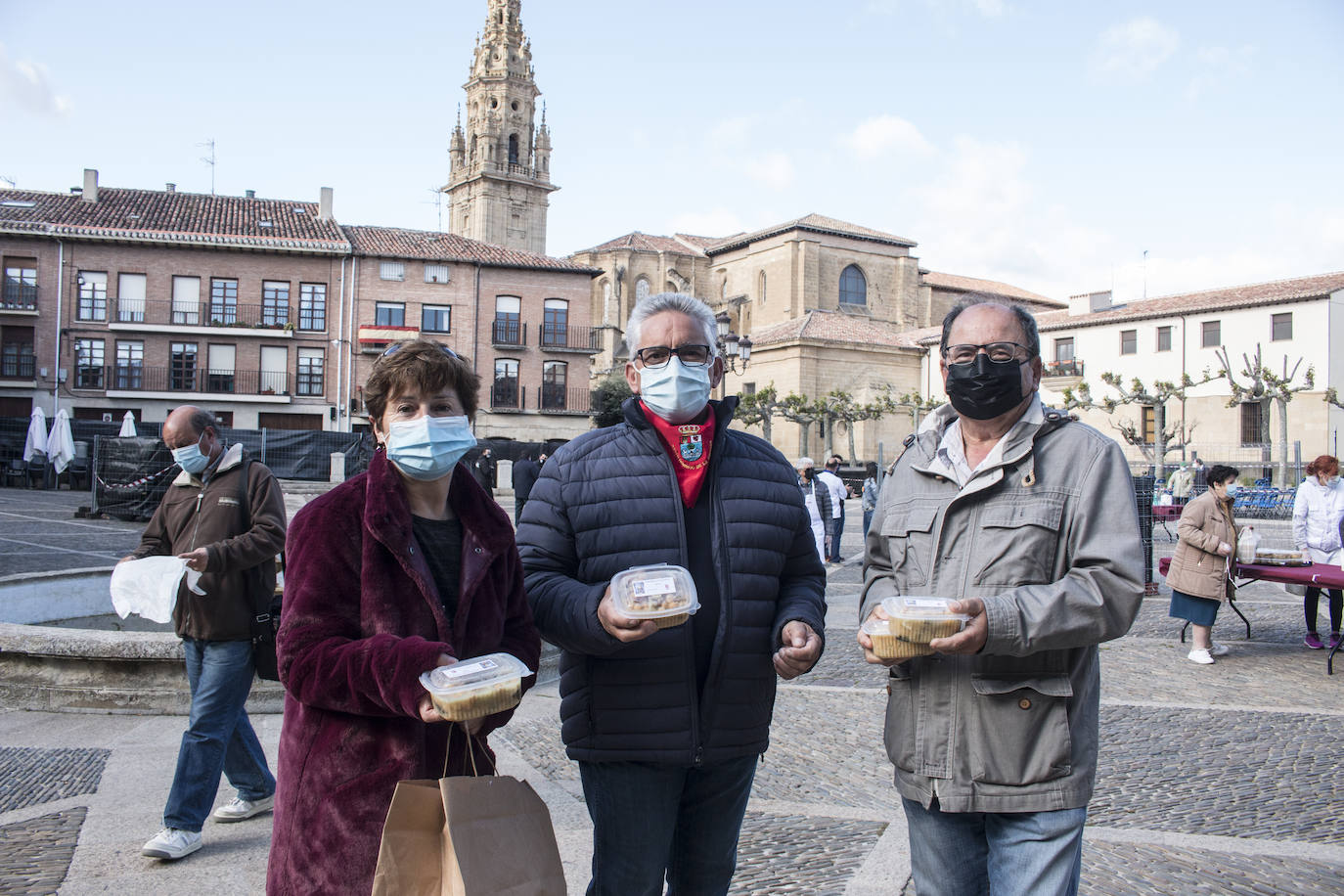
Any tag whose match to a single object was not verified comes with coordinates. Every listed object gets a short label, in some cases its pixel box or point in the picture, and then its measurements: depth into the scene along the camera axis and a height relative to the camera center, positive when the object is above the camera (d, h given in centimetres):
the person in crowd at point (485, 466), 1946 -31
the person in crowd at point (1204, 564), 812 -89
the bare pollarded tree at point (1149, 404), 3122 +220
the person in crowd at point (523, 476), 1157 -32
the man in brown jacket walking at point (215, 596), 392 -62
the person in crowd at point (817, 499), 1257 -61
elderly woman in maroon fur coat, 205 -42
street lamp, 1919 +262
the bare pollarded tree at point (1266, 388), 3307 +271
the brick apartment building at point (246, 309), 3819 +571
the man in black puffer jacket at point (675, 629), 246 -41
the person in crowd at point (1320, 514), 912 -50
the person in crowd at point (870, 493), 1557 -62
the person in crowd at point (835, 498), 1460 -66
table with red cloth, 777 -94
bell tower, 6862 +2179
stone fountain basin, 586 -139
